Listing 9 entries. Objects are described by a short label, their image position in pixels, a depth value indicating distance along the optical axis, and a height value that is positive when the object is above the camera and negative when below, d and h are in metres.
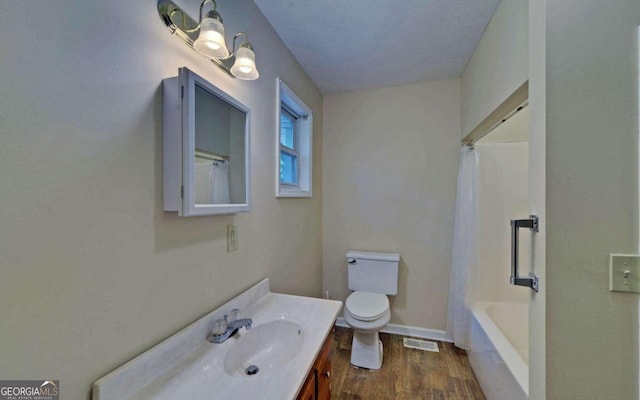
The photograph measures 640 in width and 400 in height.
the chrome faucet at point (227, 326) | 1.02 -0.55
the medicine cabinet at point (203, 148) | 0.84 +0.21
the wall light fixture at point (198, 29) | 0.87 +0.63
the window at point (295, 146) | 1.98 +0.48
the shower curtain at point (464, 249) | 2.11 -0.43
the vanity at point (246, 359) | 0.74 -0.59
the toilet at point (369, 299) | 1.91 -0.87
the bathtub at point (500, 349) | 1.32 -0.99
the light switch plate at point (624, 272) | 0.80 -0.23
